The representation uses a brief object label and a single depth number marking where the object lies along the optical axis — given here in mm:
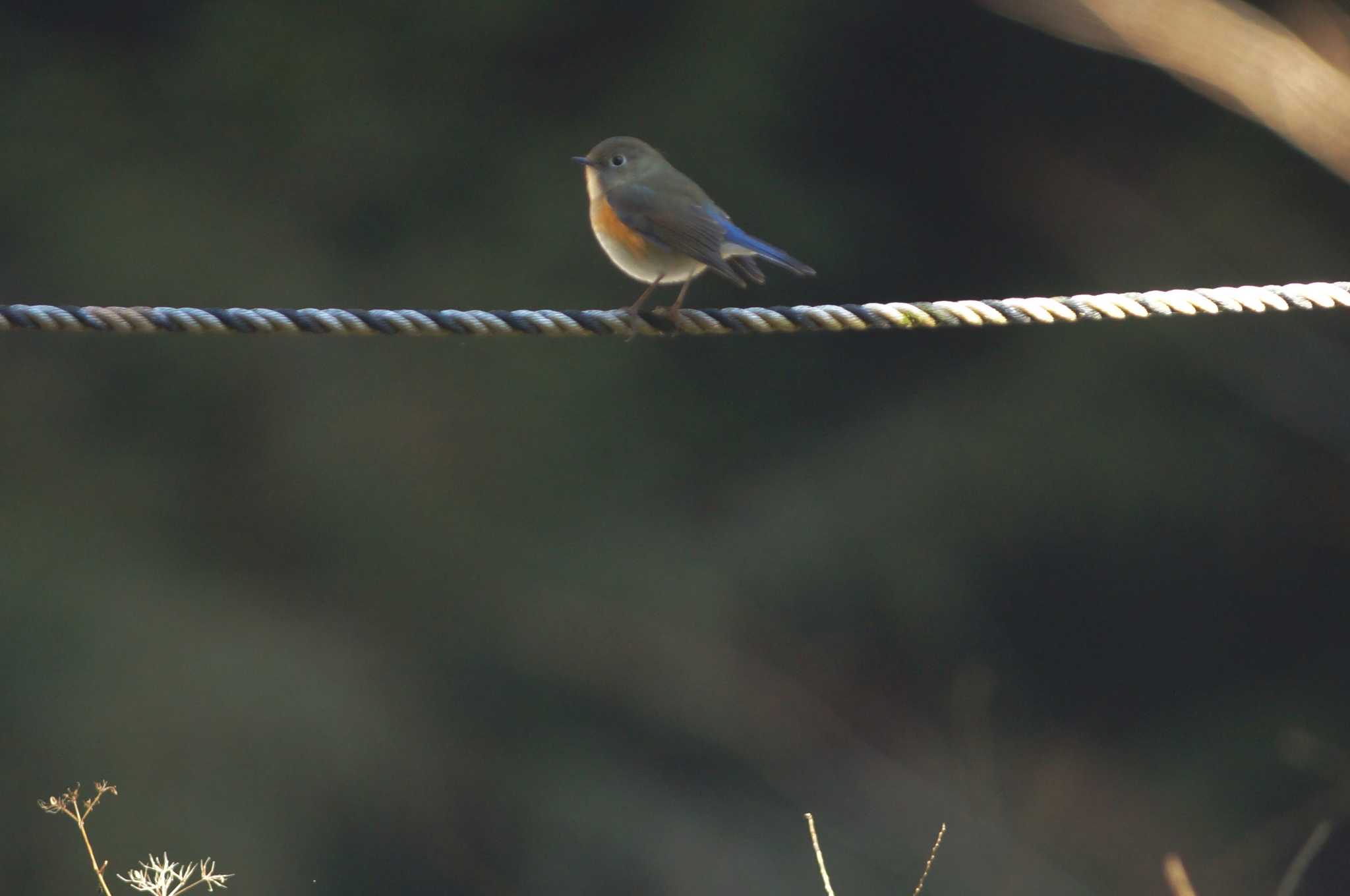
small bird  7305
